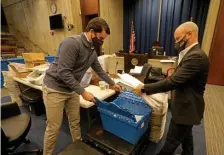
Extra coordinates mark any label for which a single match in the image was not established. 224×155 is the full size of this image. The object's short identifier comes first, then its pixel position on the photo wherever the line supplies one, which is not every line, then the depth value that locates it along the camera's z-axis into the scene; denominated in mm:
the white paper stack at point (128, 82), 1472
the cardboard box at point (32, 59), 2545
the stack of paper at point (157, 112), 1507
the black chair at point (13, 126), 1266
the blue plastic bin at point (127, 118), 1246
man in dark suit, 1035
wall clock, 4995
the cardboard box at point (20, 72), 2326
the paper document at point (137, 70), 2071
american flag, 4375
